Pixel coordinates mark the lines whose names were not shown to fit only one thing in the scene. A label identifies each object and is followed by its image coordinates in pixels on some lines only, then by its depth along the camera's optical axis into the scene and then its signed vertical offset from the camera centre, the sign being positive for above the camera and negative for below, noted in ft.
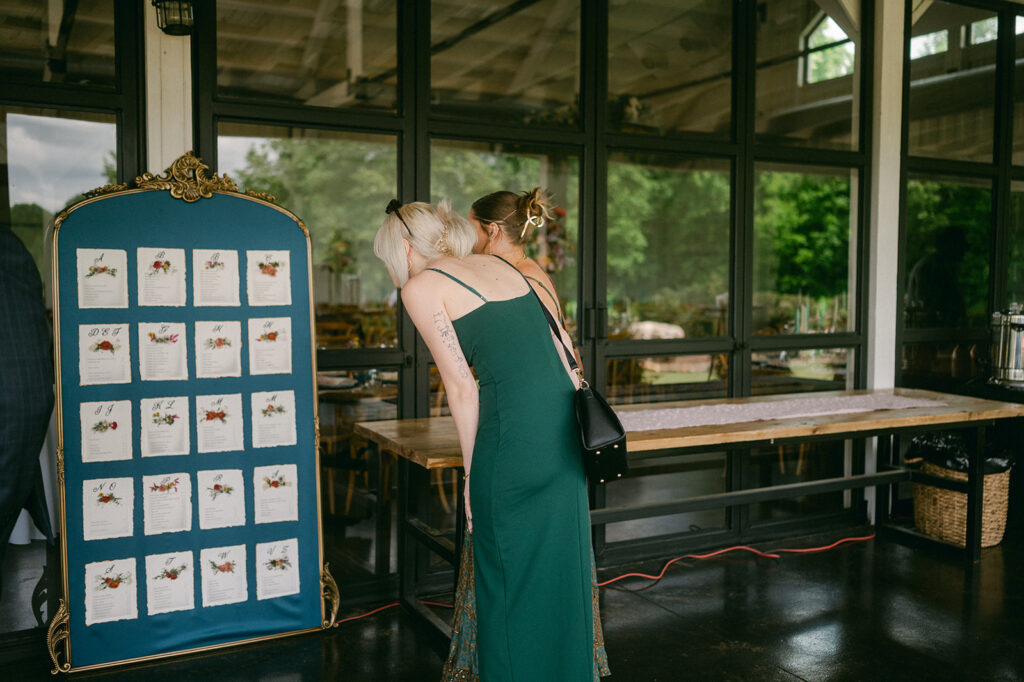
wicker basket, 15.64 -3.95
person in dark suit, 9.18 -0.89
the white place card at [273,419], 11.47 -1.64
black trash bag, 16.05 -2.97
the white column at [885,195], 17.16 +2.18
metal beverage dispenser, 17.02 -0.97
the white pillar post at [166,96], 11.48 +2.78
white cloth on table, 12.75 -1.83
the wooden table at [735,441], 11.19 -1.99
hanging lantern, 11.09 +3.73
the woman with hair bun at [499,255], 9.45 +0.49
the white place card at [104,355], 10.48 -0.71
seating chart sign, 10.47 -1.64
